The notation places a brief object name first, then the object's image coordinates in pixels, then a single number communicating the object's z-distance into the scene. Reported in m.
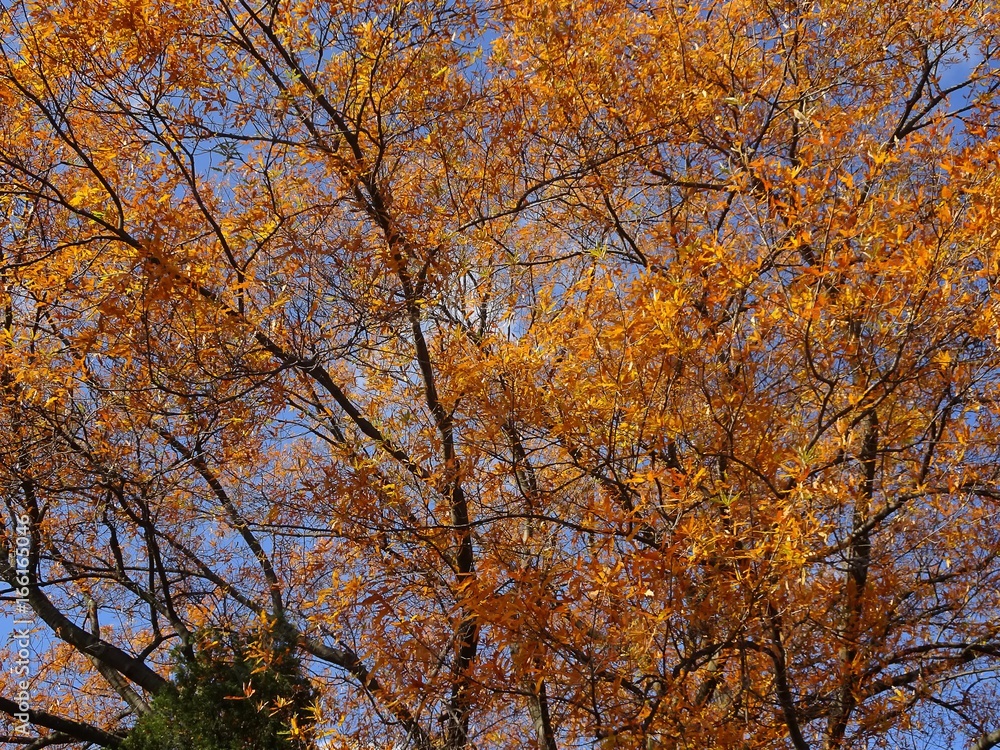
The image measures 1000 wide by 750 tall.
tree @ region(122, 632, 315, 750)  5.87
